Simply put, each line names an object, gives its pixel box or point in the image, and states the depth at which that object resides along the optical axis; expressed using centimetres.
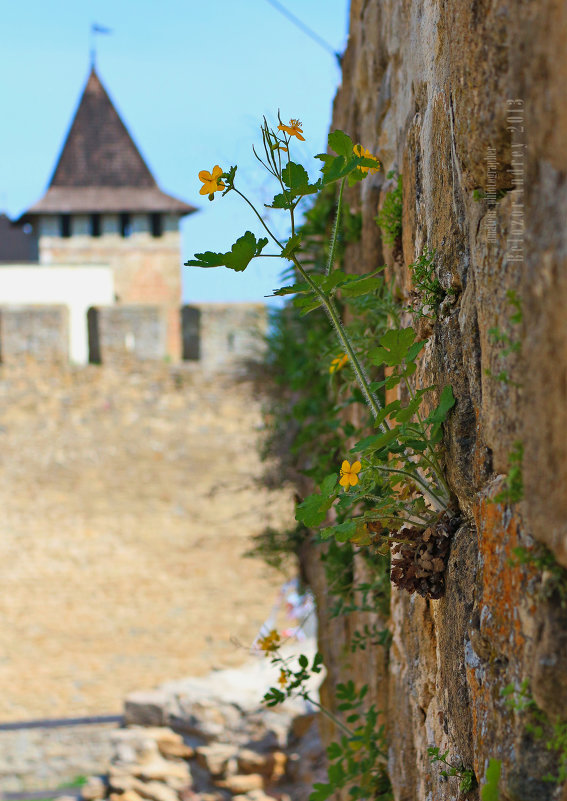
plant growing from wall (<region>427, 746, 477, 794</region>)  181
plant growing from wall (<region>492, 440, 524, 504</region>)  167
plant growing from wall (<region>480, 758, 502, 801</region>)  169
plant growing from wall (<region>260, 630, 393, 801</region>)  245
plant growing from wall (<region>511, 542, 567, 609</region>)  161
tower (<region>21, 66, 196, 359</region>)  1662
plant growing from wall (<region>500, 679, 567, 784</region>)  162
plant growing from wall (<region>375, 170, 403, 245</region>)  222
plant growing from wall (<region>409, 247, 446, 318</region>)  191
